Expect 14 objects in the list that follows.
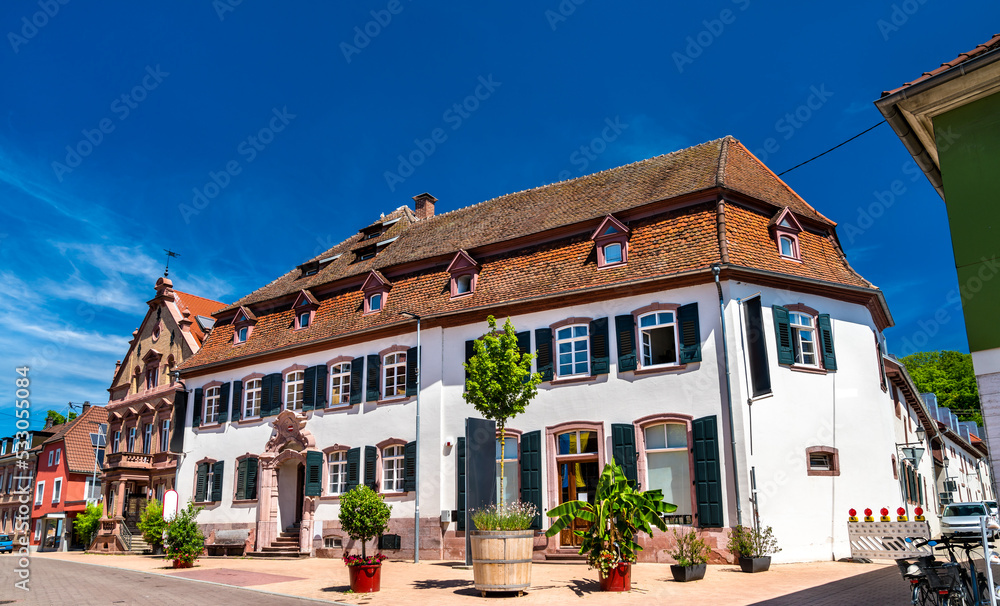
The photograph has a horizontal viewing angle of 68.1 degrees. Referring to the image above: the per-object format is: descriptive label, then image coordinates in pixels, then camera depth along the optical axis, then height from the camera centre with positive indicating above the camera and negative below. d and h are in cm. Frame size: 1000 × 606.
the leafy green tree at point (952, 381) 5785 +687
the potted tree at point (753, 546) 1520 -155
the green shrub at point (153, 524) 2312 -128
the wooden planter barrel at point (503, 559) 1243 -136
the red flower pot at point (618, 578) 1291 -177
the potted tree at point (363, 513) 1540 -70
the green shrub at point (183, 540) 2005 -154
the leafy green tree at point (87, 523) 3791 -201
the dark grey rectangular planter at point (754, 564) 1514 -185
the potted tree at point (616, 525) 1295 -88
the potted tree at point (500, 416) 1245 +121
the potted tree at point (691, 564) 1398 -168
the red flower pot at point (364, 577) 1369 -178
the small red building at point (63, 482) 4619 +13
